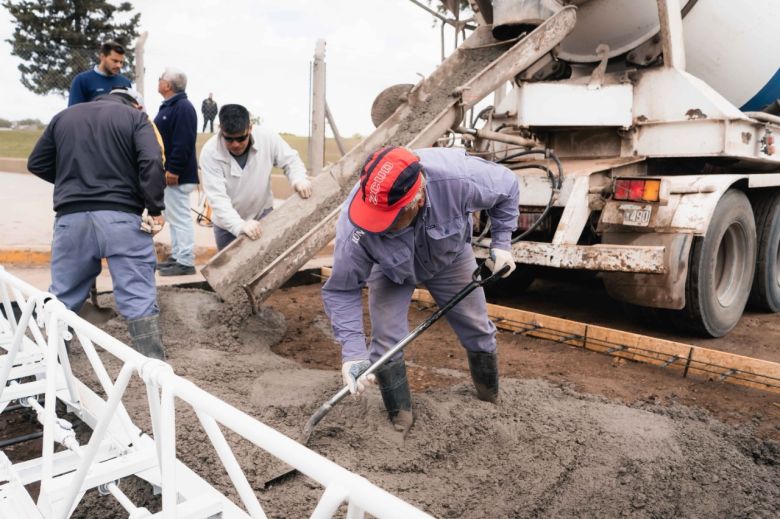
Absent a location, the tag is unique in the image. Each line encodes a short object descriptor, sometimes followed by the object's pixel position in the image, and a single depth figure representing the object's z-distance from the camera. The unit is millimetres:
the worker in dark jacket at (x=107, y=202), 3219
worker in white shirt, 4094
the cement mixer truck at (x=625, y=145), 4242
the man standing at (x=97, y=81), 4941
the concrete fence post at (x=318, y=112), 7637
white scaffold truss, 1335
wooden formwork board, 3715
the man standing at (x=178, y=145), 5230
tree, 9836
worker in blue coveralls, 2355
